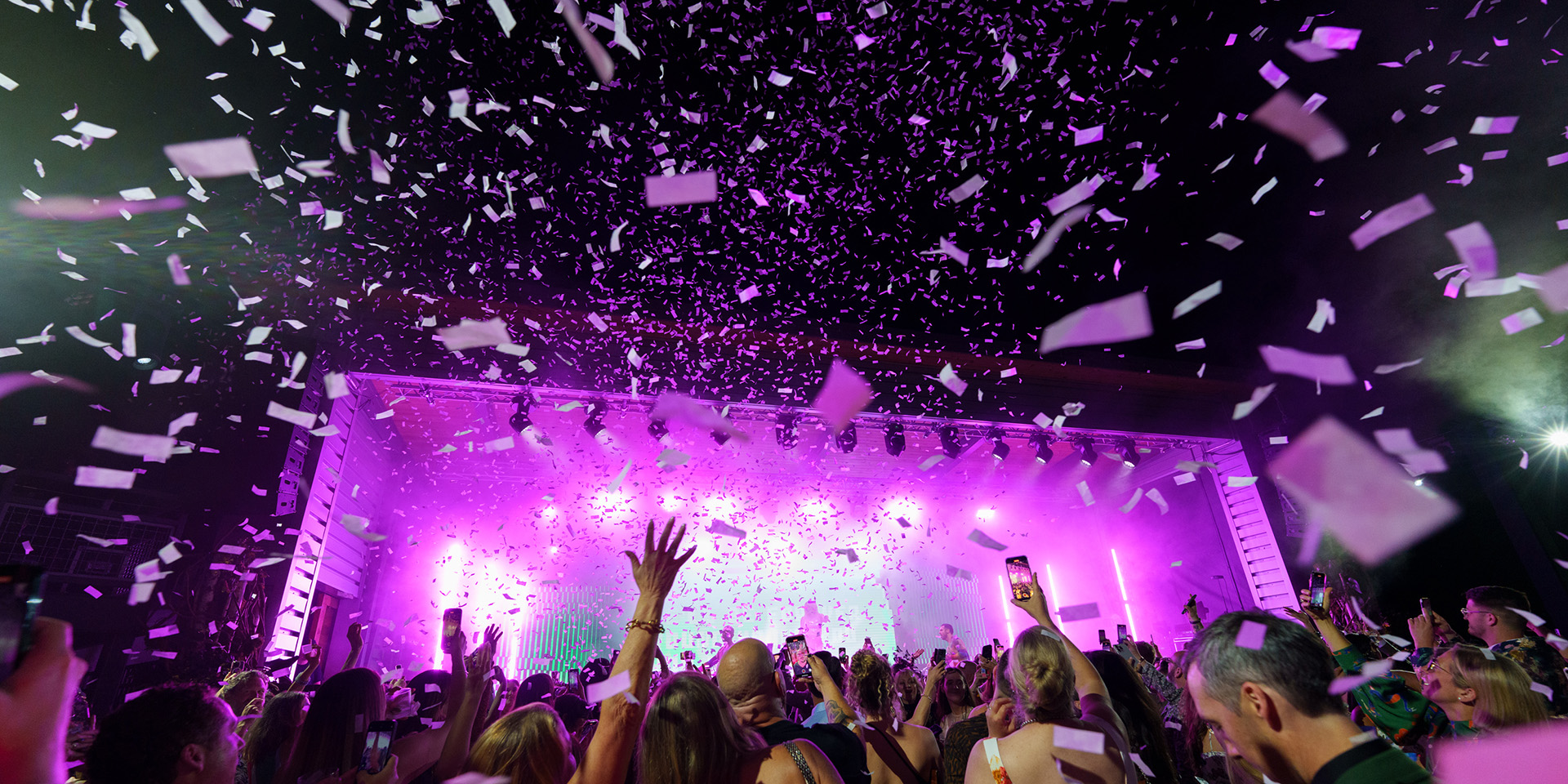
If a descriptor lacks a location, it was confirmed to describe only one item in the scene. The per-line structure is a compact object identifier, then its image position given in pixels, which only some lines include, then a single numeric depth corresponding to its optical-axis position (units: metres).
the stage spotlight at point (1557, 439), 8.19
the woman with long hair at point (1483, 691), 2.41
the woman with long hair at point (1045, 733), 1.94
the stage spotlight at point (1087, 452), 10.52
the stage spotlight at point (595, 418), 8.50
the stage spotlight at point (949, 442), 9.68
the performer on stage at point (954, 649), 5.78
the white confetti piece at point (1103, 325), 9.24
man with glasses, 3.13
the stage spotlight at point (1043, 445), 9.90
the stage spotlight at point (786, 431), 9.09
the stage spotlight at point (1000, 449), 9.95
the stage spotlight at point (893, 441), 9.37
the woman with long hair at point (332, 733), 2.13
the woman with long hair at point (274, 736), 2.47
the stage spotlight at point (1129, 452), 10.68
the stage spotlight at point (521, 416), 8.08
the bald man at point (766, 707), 2.15
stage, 10.03
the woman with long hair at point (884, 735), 2.53
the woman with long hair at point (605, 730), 1.59
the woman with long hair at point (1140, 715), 2.59
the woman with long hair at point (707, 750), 1.67
